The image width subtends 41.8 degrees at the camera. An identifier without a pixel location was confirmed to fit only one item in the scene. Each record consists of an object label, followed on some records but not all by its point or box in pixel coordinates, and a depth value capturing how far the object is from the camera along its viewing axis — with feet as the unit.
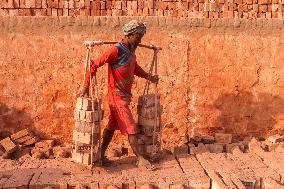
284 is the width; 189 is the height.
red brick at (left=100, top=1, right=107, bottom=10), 19.44
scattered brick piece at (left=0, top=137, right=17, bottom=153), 17.98
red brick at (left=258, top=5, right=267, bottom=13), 20.40
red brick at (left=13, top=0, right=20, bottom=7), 18.95
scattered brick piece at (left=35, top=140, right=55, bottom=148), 18.97
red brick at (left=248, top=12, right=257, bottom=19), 20.39
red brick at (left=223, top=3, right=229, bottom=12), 20.17
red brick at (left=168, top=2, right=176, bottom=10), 19.76
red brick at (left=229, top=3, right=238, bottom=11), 20.20
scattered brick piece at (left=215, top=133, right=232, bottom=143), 20.03
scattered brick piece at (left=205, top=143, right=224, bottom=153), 18.84
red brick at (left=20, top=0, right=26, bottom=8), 18.99
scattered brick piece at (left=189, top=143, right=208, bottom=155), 18.16
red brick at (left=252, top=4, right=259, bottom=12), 20.33
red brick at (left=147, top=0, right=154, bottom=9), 19.65
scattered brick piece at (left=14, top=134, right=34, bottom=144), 19.04
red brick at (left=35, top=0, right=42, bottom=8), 19.02
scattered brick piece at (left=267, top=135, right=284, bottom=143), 19.64
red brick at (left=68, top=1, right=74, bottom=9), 19.22
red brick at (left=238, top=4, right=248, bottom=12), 20.28
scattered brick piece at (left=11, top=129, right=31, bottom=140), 19.13
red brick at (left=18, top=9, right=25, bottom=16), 18.99
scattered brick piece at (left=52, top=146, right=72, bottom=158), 18.02
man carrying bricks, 15.19
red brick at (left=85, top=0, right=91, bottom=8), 19.31
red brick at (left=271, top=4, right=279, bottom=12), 20.40
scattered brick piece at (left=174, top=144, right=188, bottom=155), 18.31
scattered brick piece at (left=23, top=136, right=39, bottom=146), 19.03
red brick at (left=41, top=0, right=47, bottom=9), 19.07
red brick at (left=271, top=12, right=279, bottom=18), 20.51
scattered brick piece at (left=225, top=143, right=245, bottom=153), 18.89
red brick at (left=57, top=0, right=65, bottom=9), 19.17
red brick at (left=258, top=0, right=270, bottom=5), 20.24
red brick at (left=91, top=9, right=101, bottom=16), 19.40
